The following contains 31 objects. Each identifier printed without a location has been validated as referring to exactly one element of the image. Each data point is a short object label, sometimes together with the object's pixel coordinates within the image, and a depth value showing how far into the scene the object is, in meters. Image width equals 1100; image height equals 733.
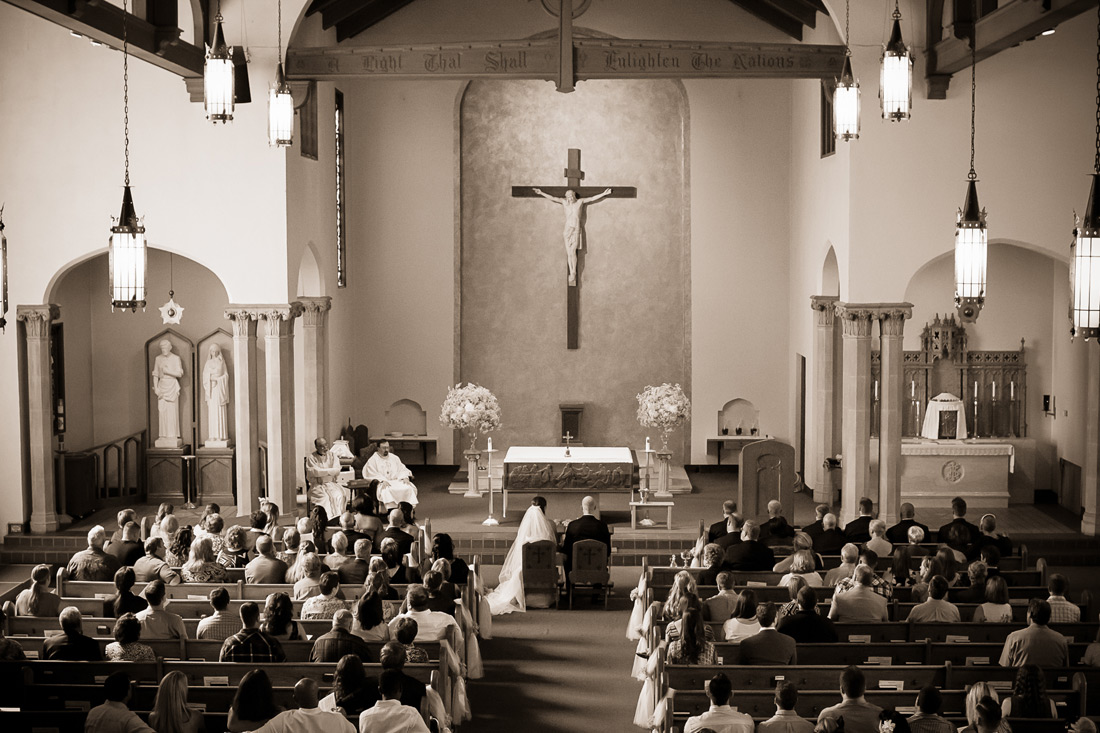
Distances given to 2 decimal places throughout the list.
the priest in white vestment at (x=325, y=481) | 17.66
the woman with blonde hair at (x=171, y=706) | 7.69
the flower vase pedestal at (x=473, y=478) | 19.80
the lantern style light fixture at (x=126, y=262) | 10.41
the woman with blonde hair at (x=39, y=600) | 10.67
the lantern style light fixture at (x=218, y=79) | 11.91
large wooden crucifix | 21.66
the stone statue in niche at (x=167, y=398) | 19.45
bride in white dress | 14.38
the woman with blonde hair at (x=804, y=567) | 11.64
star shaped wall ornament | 18.62
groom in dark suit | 14.49
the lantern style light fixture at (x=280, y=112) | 14.27
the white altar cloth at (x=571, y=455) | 18.34
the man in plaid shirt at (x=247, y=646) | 8.98
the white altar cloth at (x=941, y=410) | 18.95
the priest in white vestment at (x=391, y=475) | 17.83
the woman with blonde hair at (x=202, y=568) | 11.67
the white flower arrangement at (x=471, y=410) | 19.83
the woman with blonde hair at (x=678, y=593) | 10.46
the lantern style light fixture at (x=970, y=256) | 10.51
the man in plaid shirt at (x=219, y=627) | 9.78
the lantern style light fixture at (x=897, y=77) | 11.77
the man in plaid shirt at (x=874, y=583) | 10.98
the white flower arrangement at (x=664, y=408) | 20.14
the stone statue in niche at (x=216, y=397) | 19.30
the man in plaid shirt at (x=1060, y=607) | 10.18
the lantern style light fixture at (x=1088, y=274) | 7.76
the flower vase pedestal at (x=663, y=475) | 19.12
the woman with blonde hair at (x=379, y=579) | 10.27
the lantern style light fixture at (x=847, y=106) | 13.07
